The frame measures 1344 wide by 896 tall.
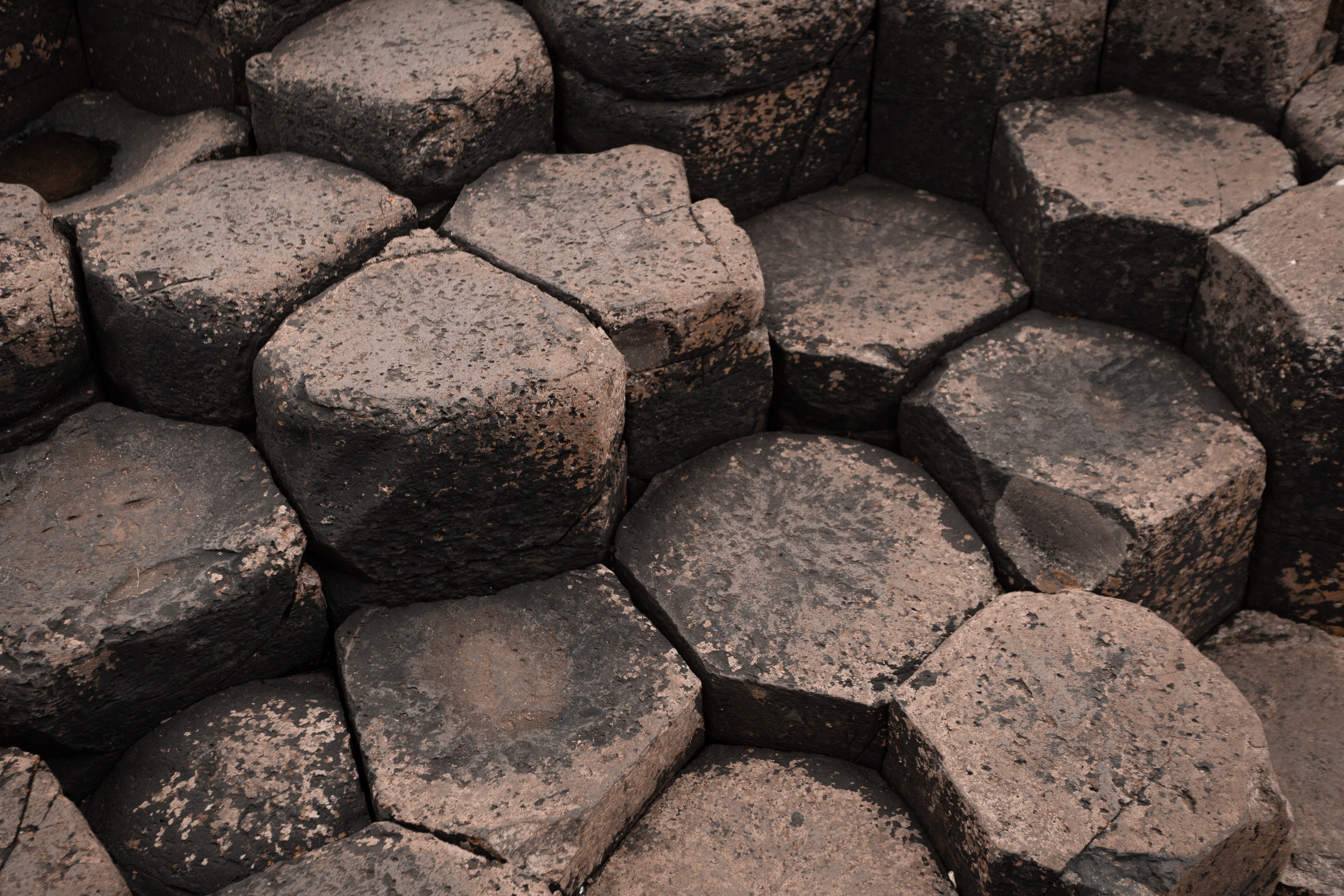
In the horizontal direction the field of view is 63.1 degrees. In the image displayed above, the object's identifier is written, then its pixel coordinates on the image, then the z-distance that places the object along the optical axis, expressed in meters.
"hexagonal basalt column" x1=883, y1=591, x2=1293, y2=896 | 1.78
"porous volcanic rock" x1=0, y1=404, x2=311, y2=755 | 1.80
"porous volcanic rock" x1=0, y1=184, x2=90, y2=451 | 1.92
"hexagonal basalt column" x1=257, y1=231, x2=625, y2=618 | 1.88
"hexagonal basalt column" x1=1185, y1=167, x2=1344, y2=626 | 2.14
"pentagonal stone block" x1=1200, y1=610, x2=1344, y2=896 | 2.05
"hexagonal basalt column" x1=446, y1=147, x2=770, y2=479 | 2.12
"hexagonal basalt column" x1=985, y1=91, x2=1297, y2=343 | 2.33
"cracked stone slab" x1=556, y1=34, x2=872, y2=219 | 2.43
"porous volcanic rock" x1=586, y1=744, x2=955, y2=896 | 1.97
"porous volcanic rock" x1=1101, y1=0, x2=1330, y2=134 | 2.38
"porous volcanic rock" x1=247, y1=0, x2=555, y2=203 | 2.23
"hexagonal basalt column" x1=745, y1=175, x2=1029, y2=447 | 2.40
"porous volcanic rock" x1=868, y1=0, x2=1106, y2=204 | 2.45
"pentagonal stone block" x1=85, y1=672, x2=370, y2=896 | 1.89
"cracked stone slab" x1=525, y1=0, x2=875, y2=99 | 2.31
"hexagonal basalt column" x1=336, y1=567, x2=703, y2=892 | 1.87
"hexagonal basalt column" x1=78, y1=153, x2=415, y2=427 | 2.01
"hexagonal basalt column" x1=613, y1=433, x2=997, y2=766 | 2.09
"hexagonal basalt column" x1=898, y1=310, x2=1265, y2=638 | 2.19
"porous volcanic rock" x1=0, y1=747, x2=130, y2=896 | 1.70
